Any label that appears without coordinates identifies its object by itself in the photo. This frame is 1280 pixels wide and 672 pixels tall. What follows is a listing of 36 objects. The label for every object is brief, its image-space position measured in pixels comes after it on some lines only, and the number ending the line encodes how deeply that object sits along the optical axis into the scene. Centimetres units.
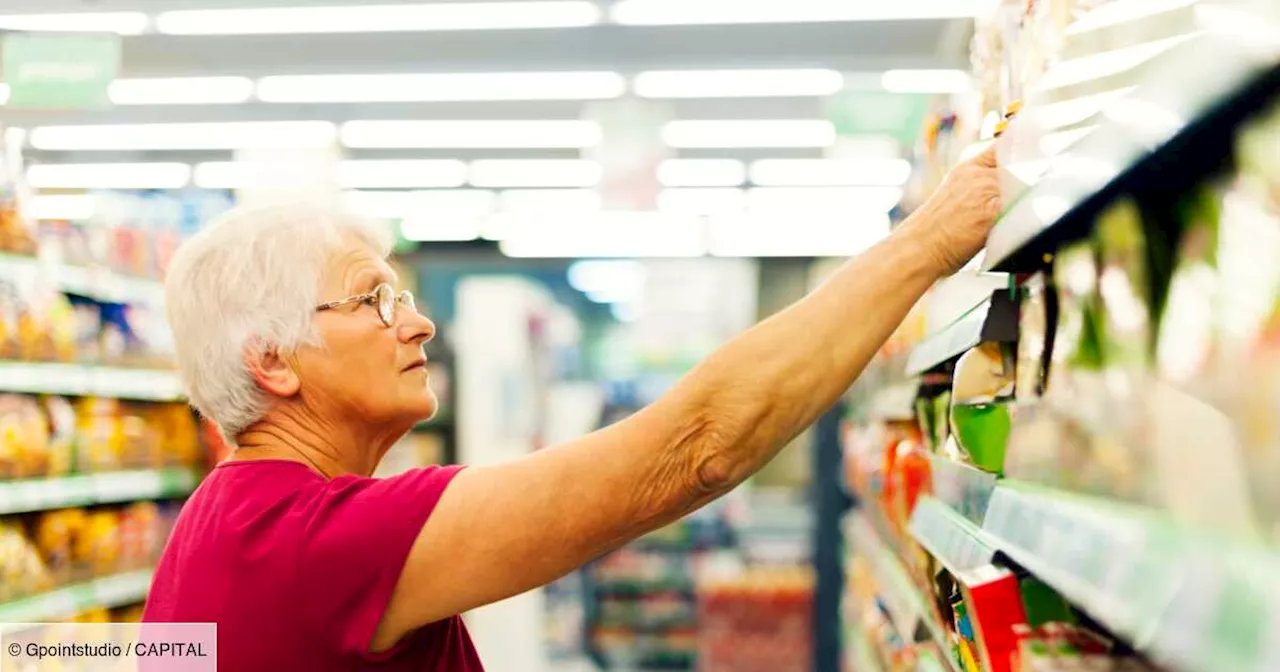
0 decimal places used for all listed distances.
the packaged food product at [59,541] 370
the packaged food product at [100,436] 387
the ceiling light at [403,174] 1220
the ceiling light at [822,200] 1301
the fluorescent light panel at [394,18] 740
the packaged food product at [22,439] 340
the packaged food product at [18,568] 336
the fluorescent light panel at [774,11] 736
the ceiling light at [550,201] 1373
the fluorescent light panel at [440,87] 944
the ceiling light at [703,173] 1211
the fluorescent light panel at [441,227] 1481
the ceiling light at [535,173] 1234
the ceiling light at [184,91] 947
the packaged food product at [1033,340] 135
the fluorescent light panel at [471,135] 1090
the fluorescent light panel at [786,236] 1420
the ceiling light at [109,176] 1198
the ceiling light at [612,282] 1207
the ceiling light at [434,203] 1371
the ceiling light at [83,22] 754
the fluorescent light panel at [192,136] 1068
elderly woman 138
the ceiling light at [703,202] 1343
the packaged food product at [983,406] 151
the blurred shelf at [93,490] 346
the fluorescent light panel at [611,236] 1402
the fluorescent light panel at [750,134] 1084
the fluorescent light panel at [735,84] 925
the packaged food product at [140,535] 409
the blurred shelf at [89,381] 349
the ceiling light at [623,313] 936
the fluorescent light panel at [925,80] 884
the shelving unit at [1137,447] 68
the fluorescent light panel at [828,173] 1155
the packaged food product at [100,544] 387
